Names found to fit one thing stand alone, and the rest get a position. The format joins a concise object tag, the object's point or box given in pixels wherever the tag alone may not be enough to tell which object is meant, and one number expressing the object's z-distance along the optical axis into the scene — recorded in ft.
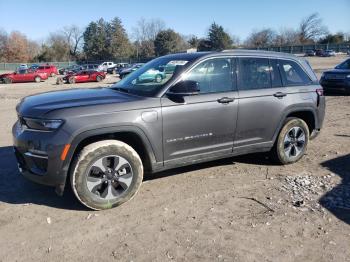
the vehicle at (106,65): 169.25
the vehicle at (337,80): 51.29
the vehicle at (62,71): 160.75
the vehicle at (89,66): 159.36
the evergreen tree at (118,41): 307.58
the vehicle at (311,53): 253.42
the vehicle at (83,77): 111.45
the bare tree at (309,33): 382.22
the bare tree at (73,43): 349.53
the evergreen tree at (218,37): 289.12
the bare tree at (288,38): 377.91
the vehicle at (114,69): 179.15
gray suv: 14.07
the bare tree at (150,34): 349.61
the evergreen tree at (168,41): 290.35
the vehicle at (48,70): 138.25
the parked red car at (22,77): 124.67
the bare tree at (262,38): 363.72
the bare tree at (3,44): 310.45
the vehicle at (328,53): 234.62
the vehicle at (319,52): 240.53
